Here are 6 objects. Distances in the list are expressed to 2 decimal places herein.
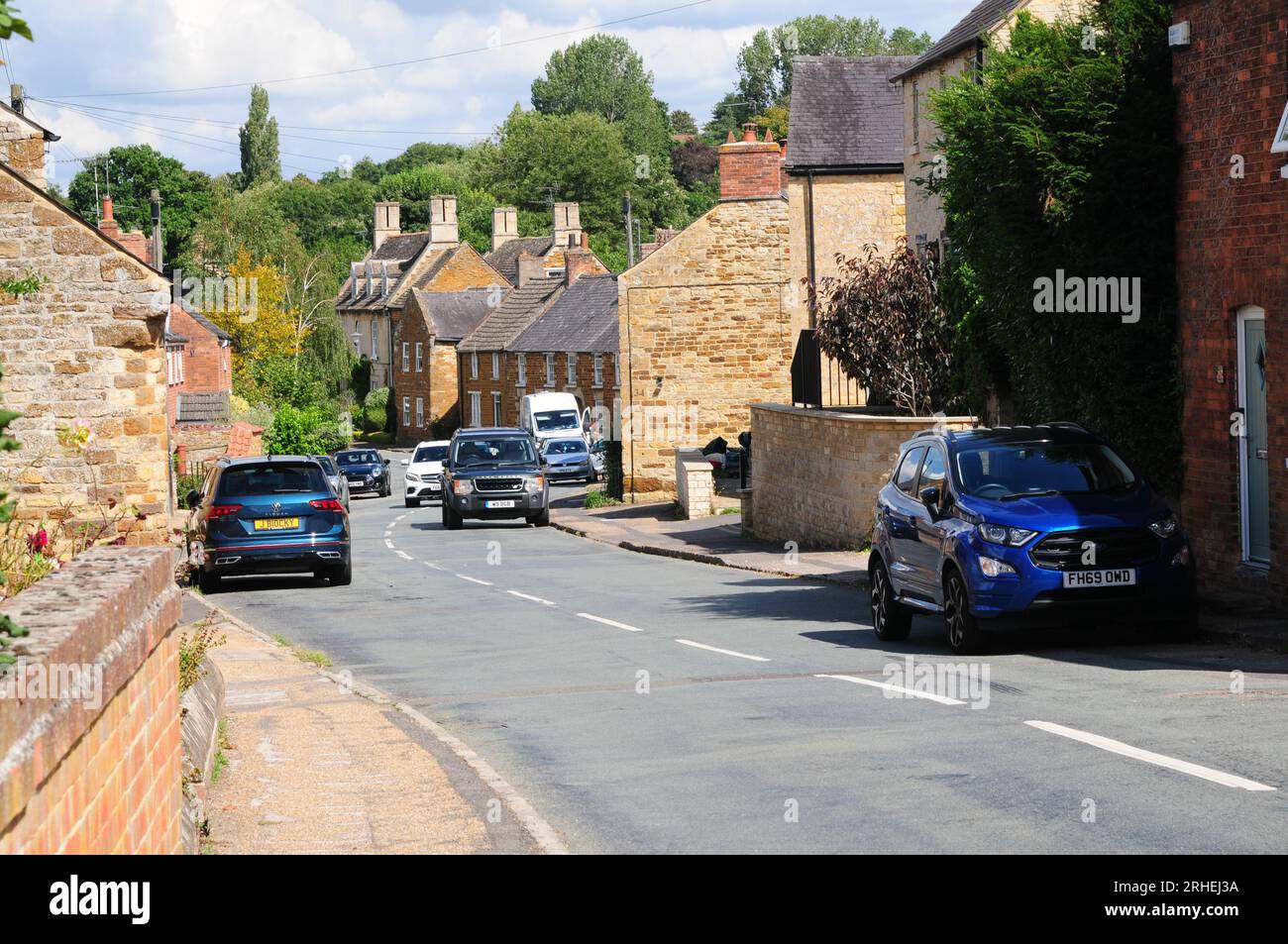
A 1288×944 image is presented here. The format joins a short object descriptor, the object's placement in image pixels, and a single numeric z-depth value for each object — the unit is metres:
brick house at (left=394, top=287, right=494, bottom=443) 86.19
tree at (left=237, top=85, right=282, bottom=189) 137.12
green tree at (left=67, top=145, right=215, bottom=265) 99.38
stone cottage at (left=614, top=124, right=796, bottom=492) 43.88
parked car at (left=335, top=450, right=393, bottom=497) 58.94
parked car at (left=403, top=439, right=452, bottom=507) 52.50
